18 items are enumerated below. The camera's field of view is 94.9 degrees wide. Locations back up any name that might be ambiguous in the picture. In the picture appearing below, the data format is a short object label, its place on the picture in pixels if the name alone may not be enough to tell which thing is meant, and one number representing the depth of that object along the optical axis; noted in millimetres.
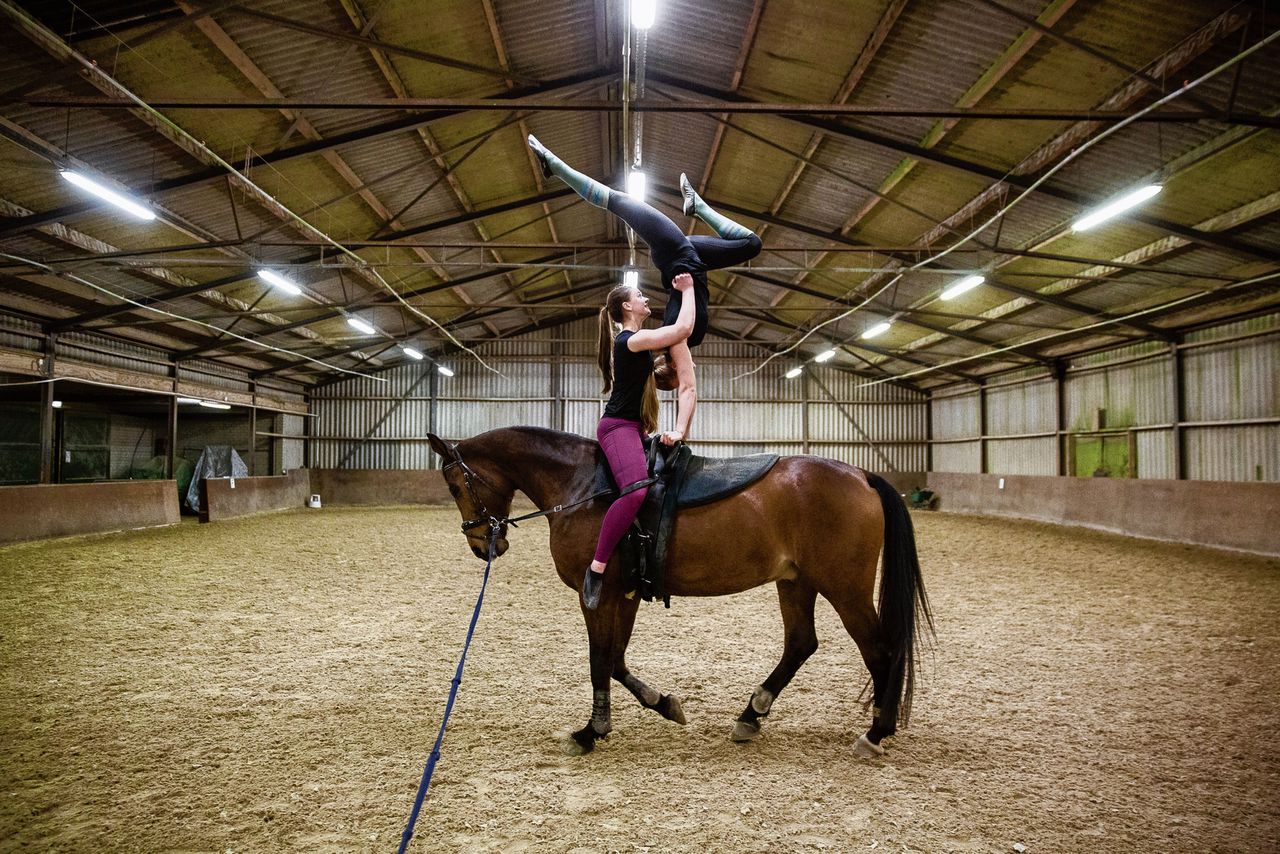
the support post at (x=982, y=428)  19688
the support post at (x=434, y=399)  21703
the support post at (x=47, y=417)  11781
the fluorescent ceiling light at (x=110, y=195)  6391
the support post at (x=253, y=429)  17969
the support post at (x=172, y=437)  14785
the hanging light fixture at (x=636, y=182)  8148
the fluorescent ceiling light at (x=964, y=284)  10453
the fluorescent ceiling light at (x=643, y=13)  4980
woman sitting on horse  2996
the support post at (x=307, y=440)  21703
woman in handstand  2863
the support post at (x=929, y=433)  22250
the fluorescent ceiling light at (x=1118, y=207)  6770
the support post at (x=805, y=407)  21891
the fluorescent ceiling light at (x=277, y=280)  10461
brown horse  3129
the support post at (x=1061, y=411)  16375
